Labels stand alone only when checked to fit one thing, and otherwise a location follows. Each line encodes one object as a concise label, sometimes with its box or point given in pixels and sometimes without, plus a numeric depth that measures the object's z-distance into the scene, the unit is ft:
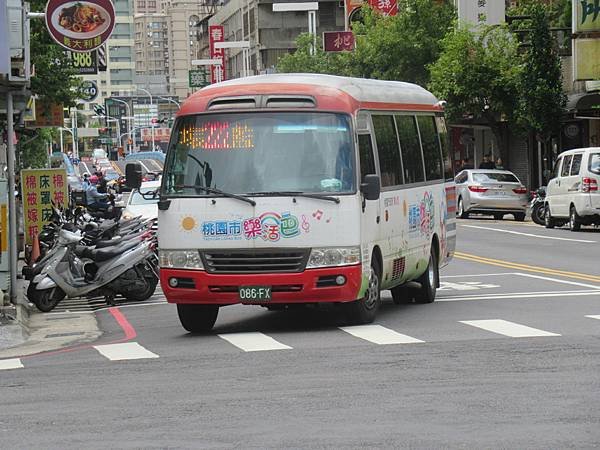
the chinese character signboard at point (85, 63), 141.08
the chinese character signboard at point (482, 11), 196.03
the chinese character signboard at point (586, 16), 139.95
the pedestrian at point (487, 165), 183.34
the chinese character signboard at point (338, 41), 272.51
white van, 120.37
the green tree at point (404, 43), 222.07
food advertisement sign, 86.17
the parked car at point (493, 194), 153.38
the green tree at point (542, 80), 169.37
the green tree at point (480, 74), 184.34
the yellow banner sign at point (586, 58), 143.02
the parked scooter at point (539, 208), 140.67
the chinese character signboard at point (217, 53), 465.47
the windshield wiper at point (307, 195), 52.03
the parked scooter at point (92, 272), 71.05
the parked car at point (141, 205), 109.50
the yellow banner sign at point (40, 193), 108.68
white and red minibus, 51.72
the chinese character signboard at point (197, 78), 458.50
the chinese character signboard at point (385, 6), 239.30
